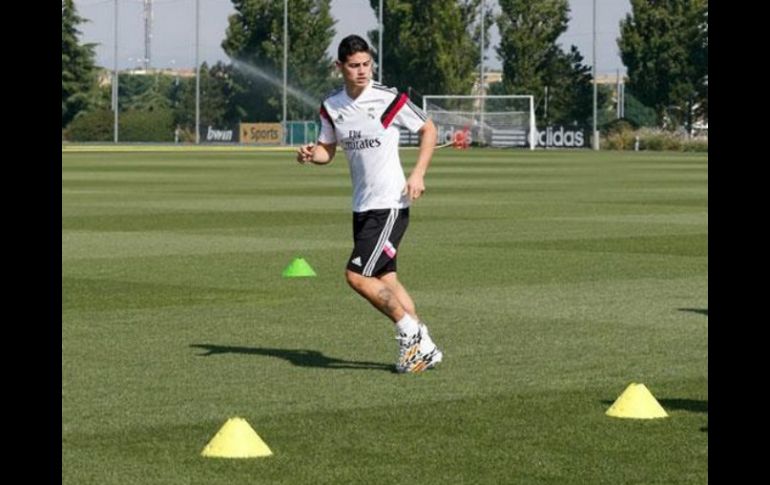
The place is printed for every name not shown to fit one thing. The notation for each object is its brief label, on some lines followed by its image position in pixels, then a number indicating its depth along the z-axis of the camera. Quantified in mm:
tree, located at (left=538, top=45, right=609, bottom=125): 104938
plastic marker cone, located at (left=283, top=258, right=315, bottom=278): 16391
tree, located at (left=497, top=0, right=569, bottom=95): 107812
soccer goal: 85875
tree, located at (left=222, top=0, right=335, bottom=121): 111562
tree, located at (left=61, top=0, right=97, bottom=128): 109750
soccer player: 10203
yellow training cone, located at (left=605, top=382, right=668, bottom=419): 7980
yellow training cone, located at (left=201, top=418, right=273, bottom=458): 6902
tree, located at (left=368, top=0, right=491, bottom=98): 109062
